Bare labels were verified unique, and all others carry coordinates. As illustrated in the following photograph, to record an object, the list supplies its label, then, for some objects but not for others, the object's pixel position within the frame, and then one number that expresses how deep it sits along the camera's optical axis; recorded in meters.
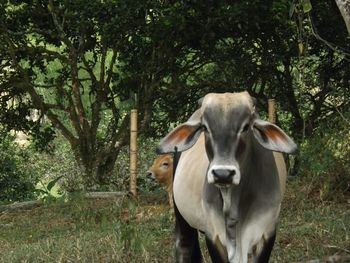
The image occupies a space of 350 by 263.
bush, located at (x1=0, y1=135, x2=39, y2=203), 14.27
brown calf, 9.40
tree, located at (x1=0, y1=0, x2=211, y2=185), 11.31
